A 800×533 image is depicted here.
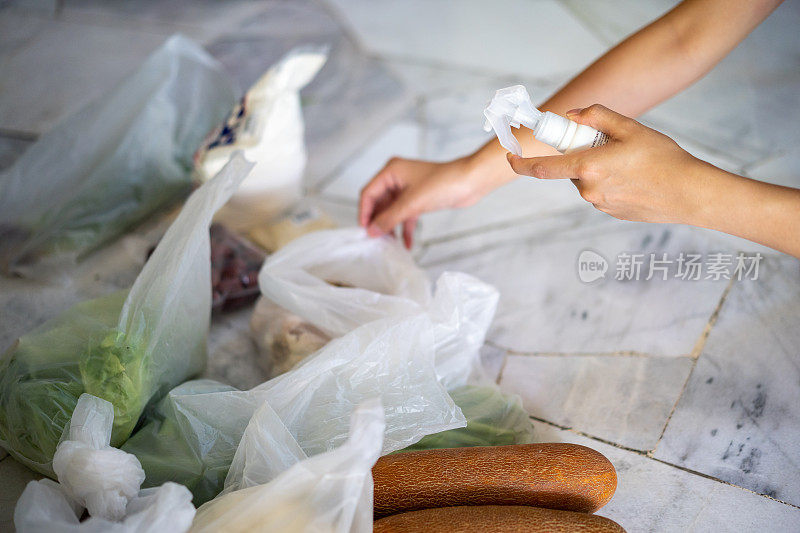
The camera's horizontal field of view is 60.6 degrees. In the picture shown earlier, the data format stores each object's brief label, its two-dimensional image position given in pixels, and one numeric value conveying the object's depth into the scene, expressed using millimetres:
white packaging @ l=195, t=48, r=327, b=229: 1217
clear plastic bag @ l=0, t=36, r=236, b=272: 1253
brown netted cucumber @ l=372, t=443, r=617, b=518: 755
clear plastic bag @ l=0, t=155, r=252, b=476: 818
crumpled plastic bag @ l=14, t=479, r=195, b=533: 628
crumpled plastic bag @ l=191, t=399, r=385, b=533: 629
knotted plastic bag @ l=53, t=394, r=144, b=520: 676
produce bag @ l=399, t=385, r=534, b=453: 902
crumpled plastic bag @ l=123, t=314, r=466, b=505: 815
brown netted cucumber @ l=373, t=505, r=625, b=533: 686
